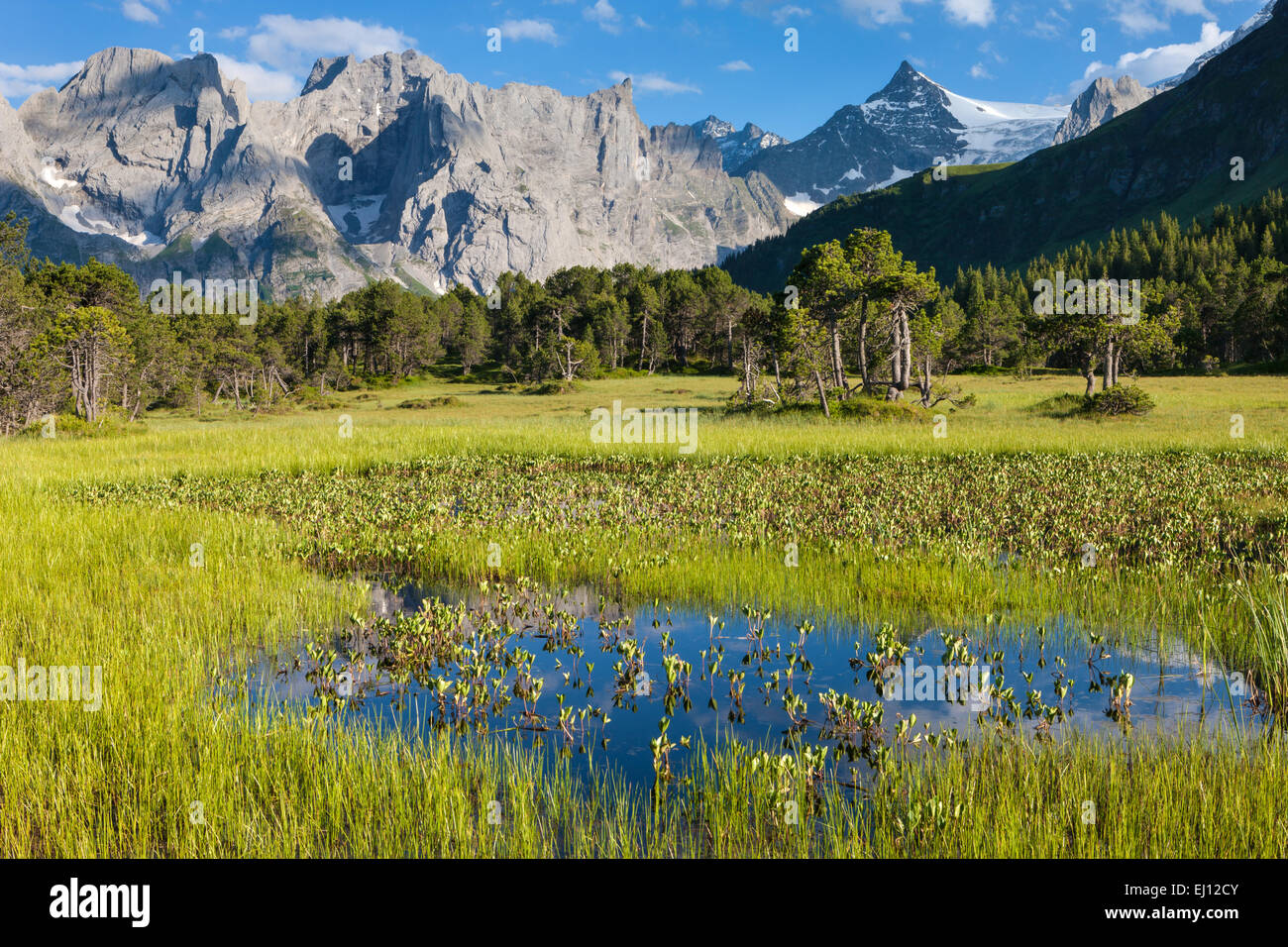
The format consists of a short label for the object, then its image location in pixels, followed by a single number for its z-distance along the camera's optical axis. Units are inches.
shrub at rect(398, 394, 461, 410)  2642.7
